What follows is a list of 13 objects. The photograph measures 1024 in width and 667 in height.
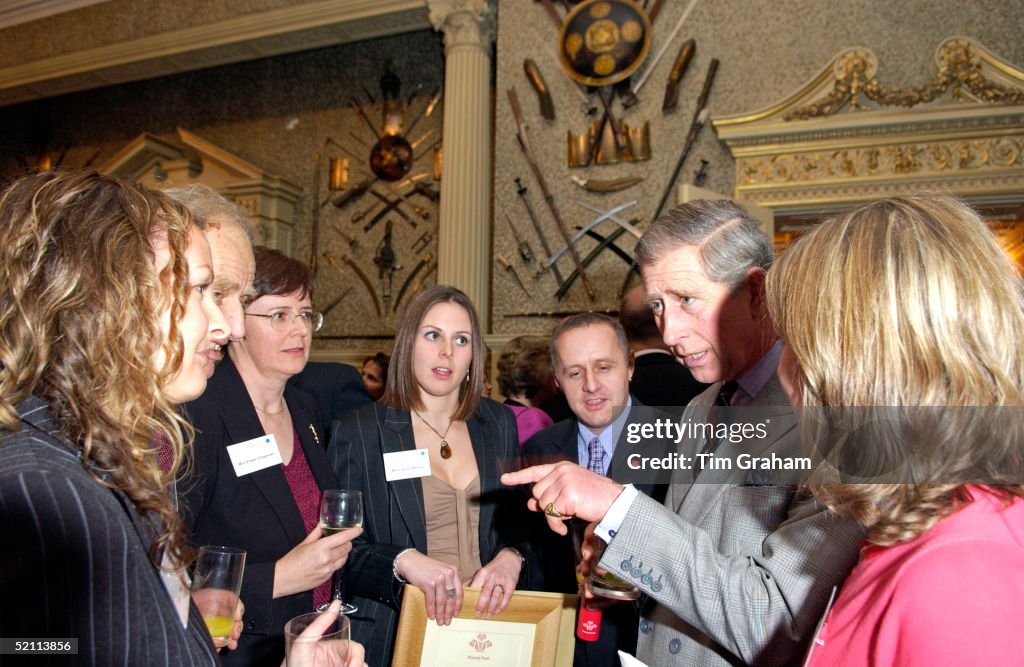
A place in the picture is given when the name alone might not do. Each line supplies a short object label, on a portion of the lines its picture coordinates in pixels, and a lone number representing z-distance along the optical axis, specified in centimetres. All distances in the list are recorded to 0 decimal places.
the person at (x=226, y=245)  163
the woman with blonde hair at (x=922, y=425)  67
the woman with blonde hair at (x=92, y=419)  65
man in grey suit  104
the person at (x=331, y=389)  276
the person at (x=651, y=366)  244
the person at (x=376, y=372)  498
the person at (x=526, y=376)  319
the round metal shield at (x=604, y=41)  528
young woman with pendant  184
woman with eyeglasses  161
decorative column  576
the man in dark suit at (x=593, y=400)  227
